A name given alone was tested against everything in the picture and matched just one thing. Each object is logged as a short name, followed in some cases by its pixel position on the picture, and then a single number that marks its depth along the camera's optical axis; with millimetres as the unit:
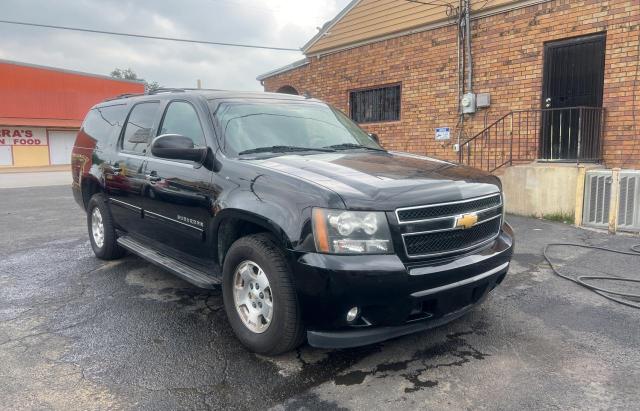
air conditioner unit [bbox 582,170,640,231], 6723
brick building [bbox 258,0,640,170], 7875
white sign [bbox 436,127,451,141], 10375
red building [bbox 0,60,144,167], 26766
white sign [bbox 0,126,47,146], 28047
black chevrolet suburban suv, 2713
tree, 84438
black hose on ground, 4166
